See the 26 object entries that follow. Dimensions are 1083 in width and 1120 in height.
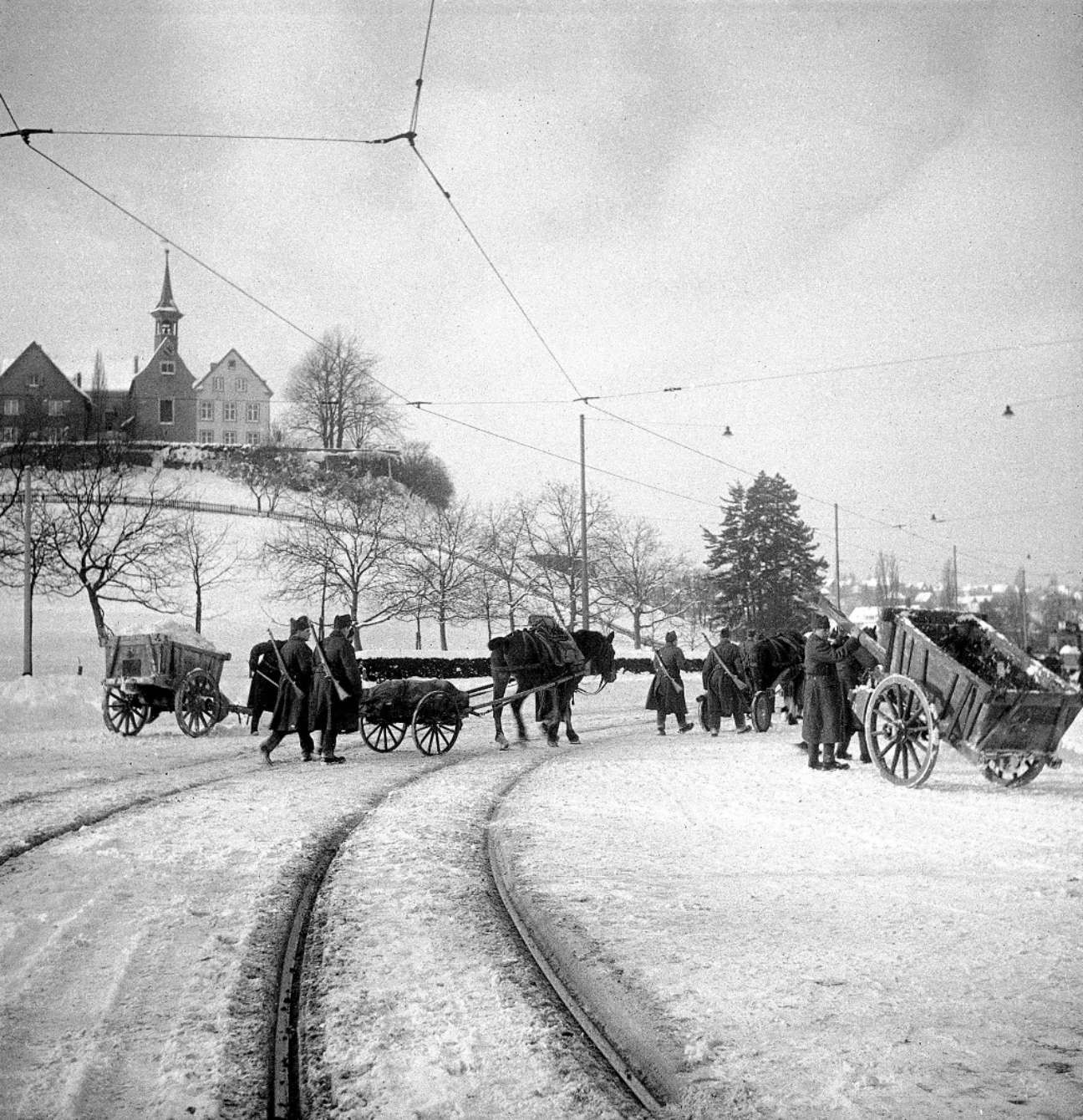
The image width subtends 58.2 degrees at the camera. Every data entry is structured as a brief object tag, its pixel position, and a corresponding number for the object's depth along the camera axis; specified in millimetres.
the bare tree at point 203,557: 52656
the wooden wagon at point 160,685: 16172
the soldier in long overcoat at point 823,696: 11602
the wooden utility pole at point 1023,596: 53516
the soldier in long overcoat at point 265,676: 13383
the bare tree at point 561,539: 54156
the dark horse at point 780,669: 17812
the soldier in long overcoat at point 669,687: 17531
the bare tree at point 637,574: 58812
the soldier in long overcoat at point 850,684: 12055
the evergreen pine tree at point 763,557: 57781
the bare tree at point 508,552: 53125
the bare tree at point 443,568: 50750
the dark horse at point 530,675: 15094
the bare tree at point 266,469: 74062
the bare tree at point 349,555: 49188
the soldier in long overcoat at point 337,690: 12734
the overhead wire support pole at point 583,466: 31891
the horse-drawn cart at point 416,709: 13578
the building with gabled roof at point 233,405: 81562
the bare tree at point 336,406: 68125
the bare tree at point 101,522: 36438
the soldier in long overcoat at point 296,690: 12844
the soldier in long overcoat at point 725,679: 17719
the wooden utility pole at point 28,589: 26858
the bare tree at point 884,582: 102394
